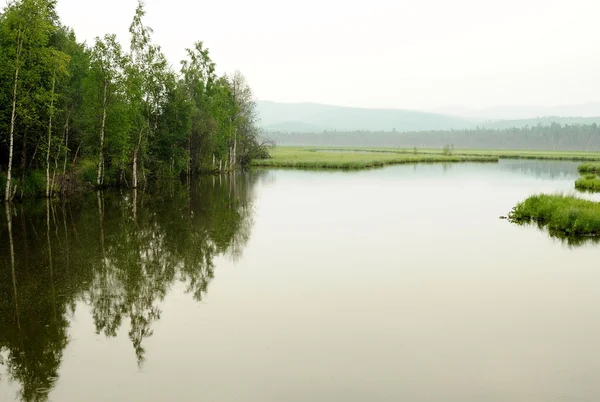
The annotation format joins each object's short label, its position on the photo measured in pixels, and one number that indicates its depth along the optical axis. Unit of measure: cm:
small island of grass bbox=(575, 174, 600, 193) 5092
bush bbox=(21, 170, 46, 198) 3838
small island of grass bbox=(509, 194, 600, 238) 2716
